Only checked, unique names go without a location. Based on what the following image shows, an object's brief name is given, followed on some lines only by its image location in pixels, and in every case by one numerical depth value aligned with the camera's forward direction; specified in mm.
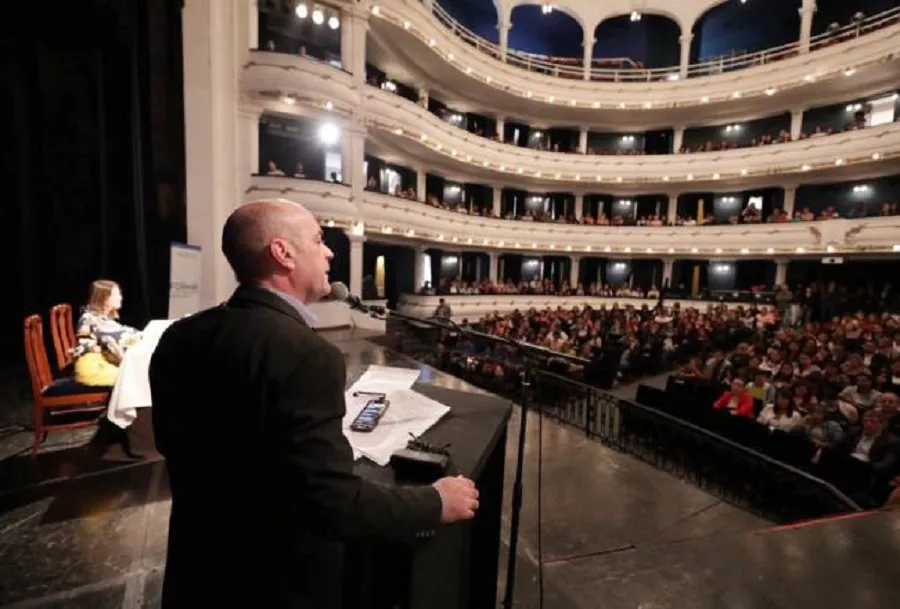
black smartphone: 1255
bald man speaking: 847
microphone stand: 1531
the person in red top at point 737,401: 5632
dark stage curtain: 5543
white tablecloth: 3119
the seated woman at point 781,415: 5180
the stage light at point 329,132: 10492
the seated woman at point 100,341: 3508
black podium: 1036
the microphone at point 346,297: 1862
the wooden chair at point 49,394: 3230
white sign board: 6504
